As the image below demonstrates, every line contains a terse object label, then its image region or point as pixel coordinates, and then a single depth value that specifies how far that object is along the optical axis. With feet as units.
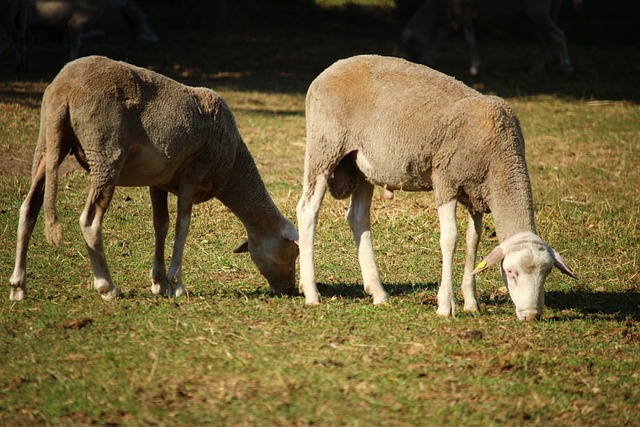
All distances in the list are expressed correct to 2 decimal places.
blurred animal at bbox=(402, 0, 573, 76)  117.19
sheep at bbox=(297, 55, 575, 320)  38.86
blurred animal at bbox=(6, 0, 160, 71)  97.60
